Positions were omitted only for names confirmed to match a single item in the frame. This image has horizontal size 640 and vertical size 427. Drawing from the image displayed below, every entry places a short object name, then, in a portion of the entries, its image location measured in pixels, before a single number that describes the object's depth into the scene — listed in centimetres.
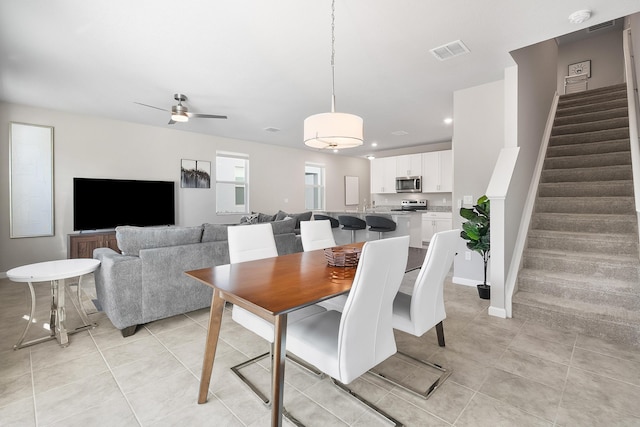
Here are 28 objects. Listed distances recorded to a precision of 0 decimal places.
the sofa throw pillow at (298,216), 559
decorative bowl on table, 198
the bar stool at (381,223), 532
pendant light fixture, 224
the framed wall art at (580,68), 636
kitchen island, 562
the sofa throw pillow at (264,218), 544
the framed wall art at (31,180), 450
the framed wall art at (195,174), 624
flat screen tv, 496
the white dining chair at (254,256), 174
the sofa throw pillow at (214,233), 303
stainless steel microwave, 767
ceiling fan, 408
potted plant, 326
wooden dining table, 130
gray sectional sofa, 253
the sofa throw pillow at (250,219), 562
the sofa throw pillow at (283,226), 370
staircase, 262
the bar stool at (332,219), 602
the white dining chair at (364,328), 126
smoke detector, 235
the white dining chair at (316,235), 289
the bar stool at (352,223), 569
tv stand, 465
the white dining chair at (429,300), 179
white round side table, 221
